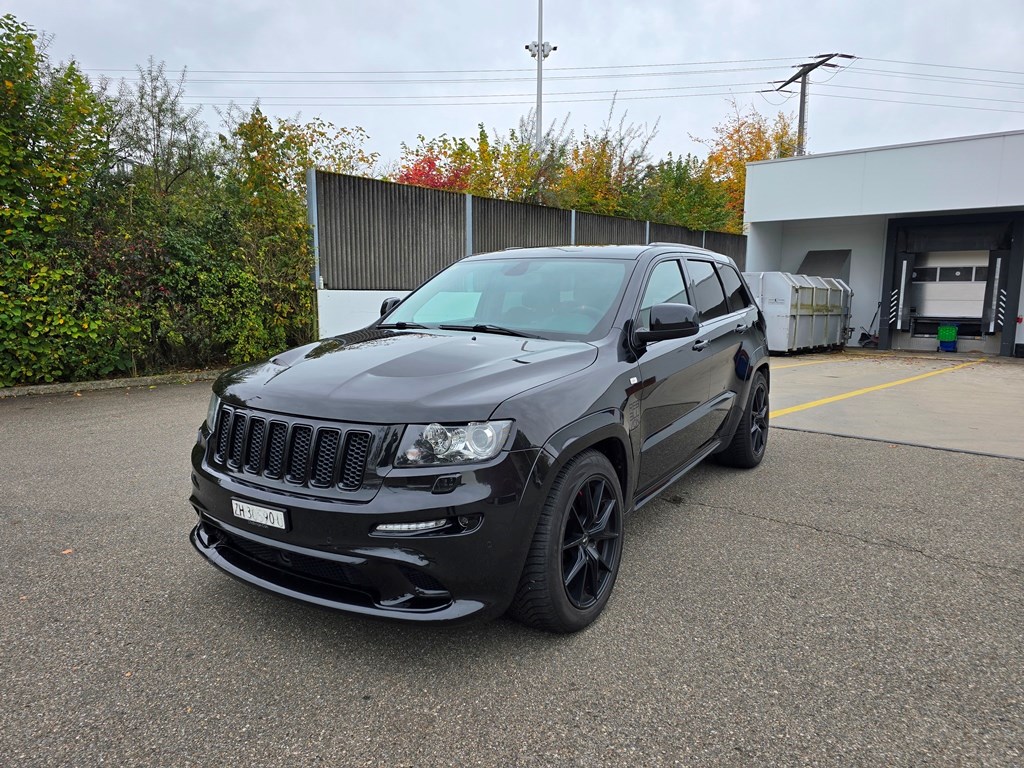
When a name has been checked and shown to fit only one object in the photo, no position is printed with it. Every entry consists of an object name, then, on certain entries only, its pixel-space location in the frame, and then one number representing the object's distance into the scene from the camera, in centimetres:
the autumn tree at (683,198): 2128
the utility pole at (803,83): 3537
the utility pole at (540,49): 2168
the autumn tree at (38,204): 777
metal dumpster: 1545
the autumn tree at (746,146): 3659
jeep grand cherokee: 229
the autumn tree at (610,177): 2066
